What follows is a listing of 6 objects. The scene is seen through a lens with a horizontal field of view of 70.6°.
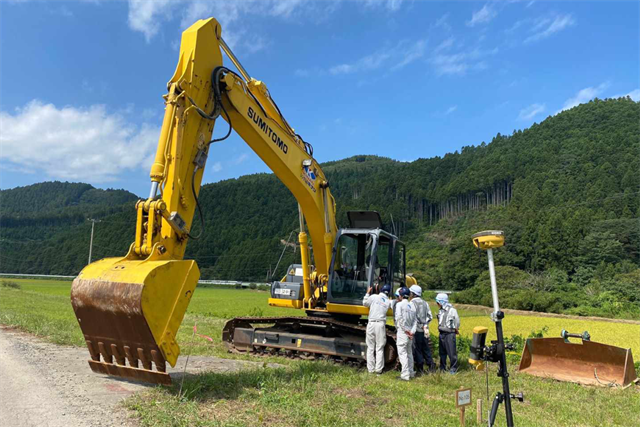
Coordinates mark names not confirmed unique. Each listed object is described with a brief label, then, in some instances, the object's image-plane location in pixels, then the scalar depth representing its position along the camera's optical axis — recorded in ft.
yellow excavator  19.08
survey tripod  14.35
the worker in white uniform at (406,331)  28.45
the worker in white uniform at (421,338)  31.40
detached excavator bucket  29.23
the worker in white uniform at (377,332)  29.37
